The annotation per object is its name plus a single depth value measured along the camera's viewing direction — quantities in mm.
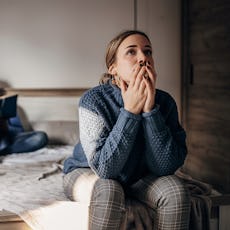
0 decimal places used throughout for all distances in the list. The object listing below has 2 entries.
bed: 1593
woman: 1436
